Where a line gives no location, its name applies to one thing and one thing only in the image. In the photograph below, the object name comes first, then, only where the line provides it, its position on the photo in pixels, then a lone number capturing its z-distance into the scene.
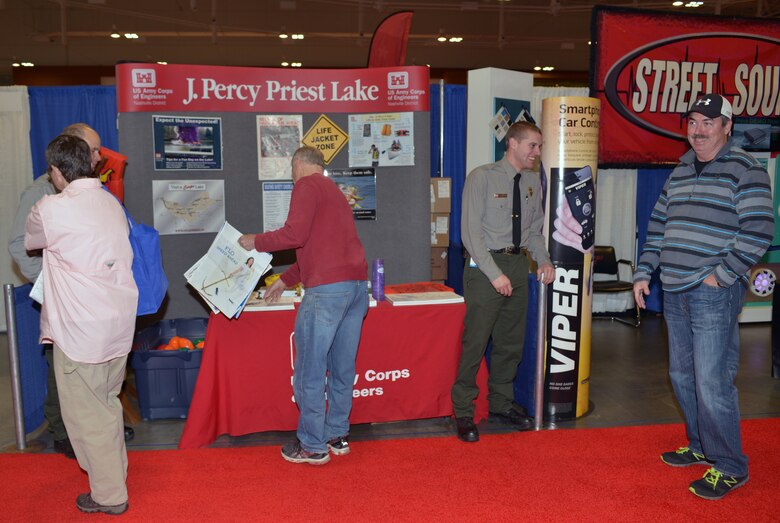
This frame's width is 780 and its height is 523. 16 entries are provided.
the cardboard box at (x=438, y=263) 5.82
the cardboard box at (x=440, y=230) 5.77
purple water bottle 3.83
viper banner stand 3.91
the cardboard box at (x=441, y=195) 5.78
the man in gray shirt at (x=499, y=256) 3.61
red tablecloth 3.54
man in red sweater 3.07
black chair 7.10
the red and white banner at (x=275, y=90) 4.30
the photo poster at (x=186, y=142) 4.38
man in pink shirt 2.55
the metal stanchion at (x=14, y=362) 3.39
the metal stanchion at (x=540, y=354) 3.79
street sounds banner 5.96
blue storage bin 3.93
